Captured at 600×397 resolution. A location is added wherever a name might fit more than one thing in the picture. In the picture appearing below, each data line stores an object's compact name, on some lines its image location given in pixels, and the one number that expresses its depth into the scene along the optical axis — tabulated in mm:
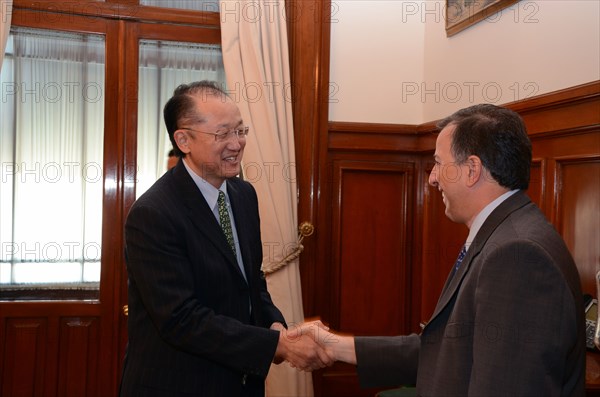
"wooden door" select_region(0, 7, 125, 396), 3541
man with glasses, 1997
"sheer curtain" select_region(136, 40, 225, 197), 3699
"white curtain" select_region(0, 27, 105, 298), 3514
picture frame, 3253
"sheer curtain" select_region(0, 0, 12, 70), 3346
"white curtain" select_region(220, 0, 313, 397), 3664
